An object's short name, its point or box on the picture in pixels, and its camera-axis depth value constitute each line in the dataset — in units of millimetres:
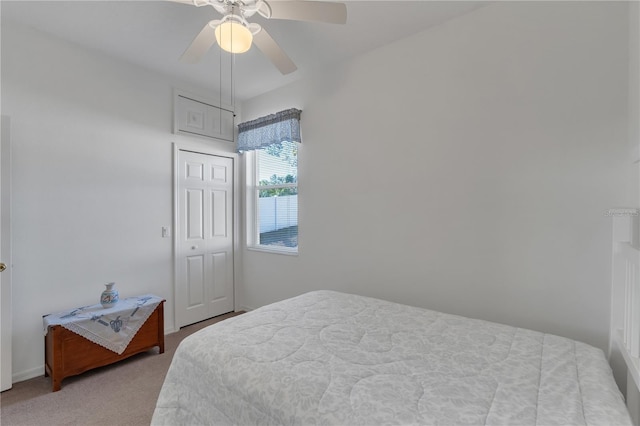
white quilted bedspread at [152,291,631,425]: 931
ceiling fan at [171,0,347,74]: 1479
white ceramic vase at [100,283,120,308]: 2424
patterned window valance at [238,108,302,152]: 3033
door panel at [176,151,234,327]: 3178
